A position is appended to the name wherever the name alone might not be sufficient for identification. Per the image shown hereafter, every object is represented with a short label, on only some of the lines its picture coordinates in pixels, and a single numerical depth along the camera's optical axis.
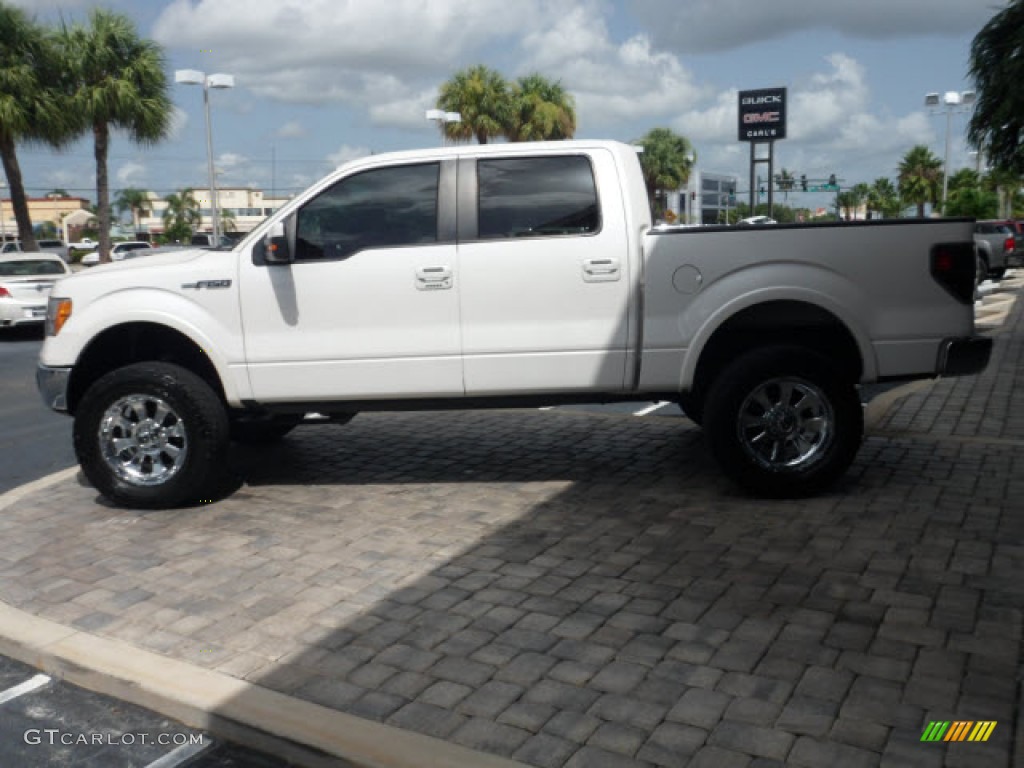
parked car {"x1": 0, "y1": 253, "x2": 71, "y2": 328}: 17.28
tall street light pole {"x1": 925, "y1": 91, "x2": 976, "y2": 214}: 46.62
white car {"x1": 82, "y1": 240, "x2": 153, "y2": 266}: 47.50
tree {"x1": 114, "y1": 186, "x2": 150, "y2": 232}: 146.62
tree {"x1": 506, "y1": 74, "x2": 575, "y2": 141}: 45.09
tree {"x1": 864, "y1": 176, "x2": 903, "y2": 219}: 98.88
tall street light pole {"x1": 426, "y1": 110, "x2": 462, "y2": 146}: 32.91
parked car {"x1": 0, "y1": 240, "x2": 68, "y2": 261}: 46.63
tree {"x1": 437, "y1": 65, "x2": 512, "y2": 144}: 43.19
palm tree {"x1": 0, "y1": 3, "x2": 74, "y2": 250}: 29.11
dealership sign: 44.16
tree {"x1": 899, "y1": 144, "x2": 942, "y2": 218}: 81.75
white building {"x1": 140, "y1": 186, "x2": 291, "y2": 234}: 110.88
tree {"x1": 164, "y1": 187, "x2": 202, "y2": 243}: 119.12
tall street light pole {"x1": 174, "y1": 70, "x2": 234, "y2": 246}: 28.67
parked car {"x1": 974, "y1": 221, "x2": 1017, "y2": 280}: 26.95
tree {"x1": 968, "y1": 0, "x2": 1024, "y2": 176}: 15.20
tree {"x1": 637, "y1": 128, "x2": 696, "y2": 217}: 81.19
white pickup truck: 5.83
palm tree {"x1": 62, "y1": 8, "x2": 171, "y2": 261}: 32.06
